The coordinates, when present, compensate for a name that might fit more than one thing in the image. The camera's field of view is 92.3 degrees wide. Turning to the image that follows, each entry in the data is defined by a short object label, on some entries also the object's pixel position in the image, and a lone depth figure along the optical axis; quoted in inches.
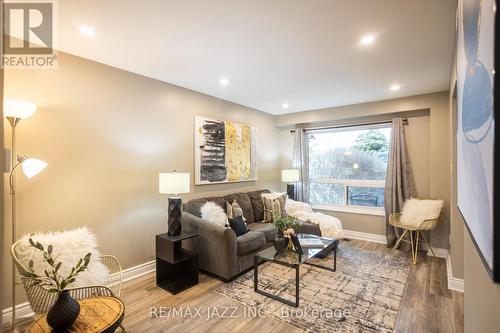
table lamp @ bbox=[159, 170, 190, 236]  110.7
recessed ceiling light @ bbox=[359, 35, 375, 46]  88.9
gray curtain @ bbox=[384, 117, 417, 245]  162.7
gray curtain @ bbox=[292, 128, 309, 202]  209.2
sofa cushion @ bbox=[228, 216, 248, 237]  129.7
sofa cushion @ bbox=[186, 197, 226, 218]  134.4
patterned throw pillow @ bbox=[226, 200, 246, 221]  143.9
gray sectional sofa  114.6
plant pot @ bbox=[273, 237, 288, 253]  108.7
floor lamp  75.6
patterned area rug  86.5
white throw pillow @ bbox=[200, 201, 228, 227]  126.0
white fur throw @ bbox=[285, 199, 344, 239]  150.6
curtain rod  166.5
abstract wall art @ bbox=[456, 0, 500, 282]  21.2
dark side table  109.0
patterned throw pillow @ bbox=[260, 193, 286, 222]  168.7
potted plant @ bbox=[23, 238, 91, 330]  55.1
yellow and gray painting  151.7
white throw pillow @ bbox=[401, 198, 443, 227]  139.2
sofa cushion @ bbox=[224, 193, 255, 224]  159.8
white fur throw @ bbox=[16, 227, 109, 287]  72.9
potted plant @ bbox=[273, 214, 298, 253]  109.1
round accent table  57.1
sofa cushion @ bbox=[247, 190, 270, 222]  169.2
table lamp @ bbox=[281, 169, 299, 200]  201.2
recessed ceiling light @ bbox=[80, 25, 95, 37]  82.7
